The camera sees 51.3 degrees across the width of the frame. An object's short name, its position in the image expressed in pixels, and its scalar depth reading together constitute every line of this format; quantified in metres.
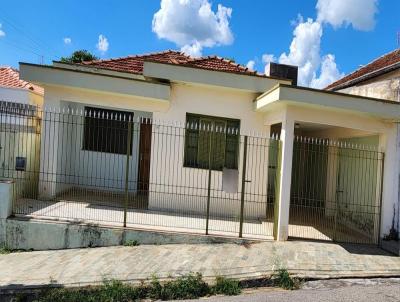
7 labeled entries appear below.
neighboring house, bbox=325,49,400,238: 10.35
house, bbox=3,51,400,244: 9.38
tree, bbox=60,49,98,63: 31.98
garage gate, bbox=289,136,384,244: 9.77
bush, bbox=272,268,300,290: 6.91
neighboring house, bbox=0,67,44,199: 10.45
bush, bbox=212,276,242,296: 6.65
